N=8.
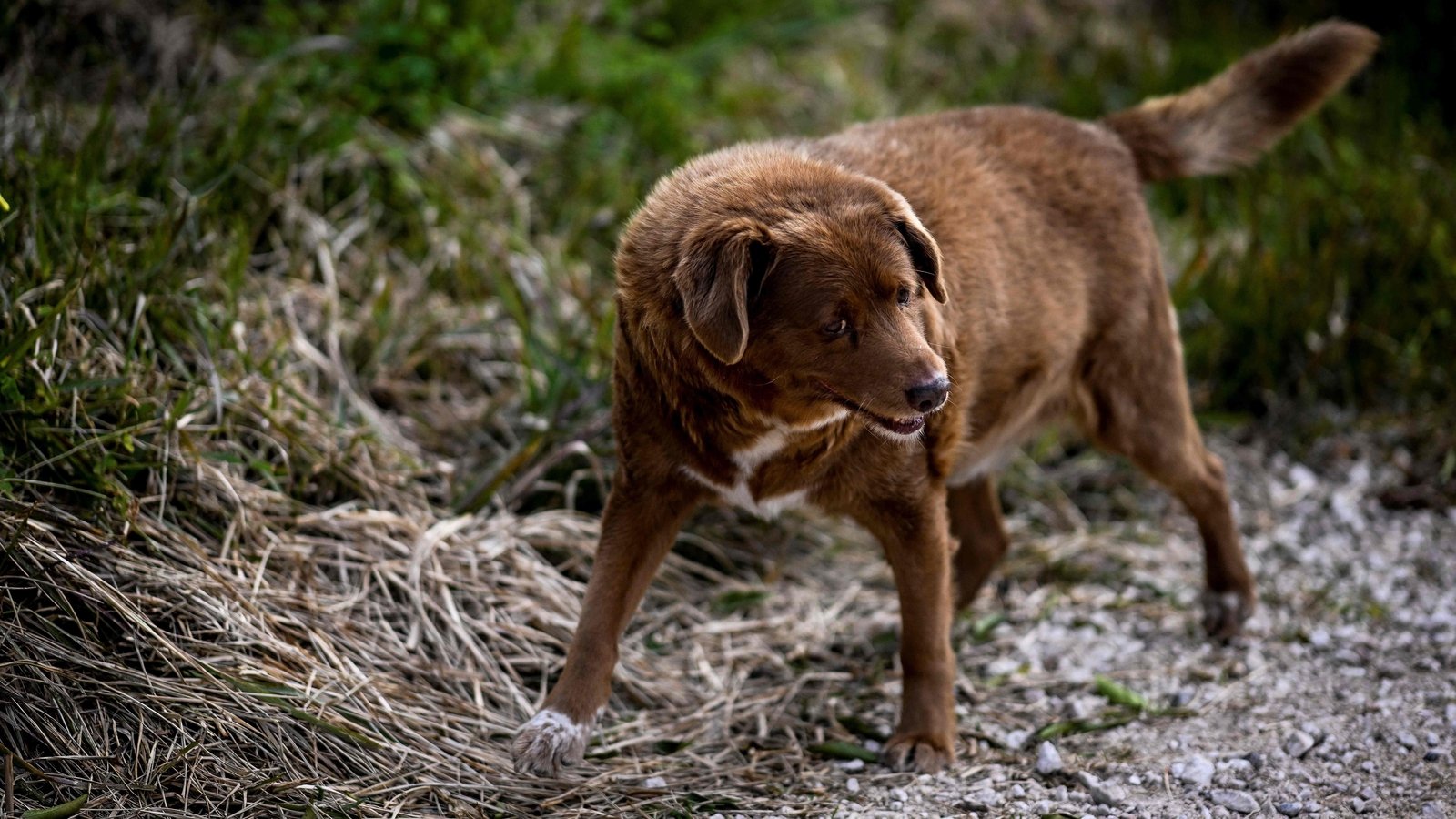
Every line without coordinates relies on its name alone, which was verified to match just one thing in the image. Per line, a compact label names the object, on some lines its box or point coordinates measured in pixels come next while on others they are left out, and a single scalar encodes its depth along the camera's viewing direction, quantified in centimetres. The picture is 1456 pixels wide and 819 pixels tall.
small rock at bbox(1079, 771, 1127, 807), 349
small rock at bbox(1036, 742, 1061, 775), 368
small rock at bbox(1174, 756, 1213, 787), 356
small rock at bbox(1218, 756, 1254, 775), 361
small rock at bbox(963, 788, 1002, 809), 349
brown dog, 324
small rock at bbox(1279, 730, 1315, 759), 370
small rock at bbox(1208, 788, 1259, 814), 343
